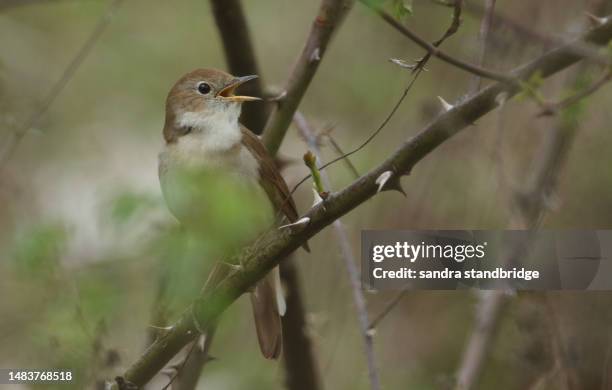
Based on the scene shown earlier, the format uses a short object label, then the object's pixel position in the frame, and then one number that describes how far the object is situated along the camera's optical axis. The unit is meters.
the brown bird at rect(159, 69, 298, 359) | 8.03
